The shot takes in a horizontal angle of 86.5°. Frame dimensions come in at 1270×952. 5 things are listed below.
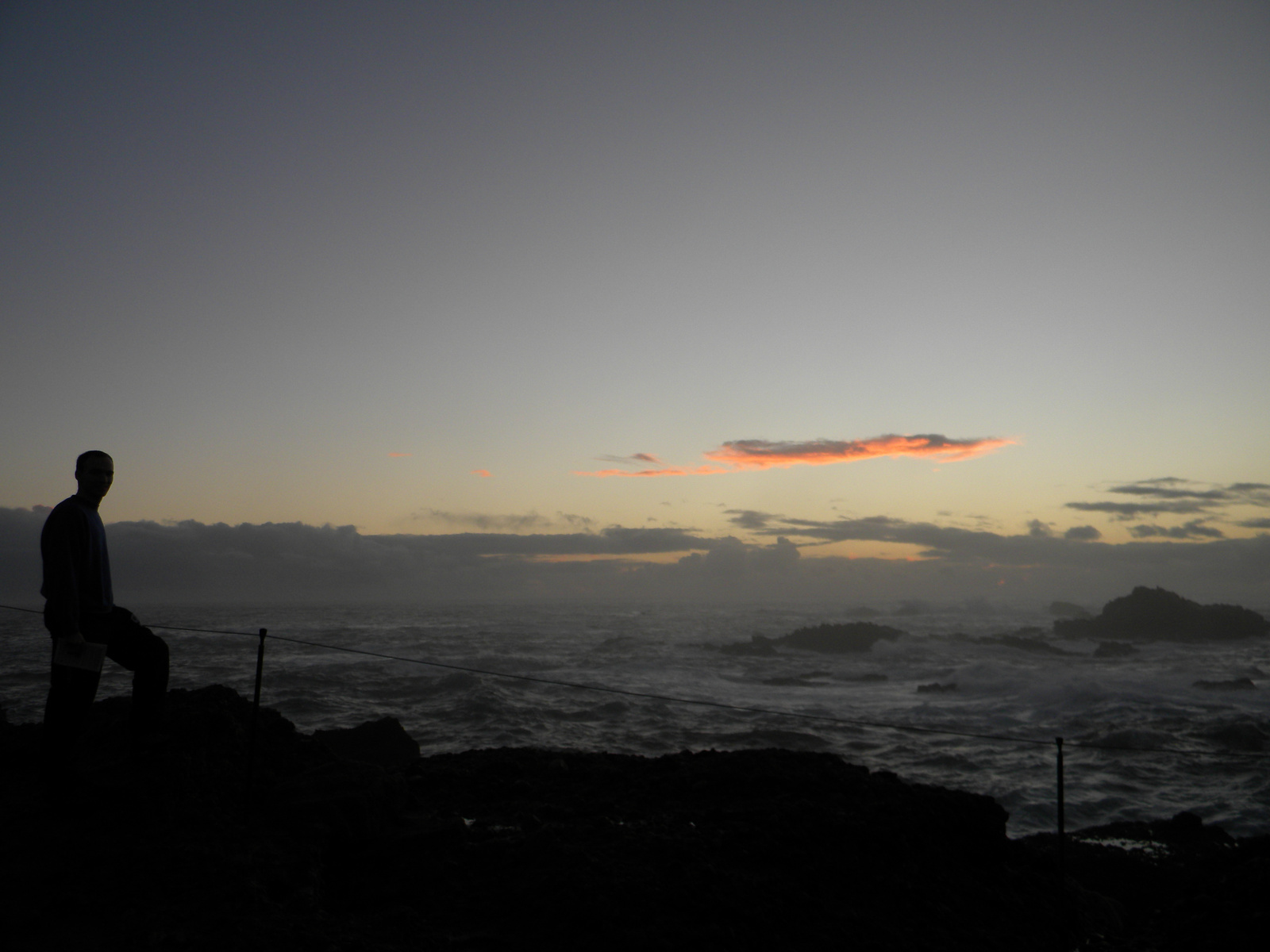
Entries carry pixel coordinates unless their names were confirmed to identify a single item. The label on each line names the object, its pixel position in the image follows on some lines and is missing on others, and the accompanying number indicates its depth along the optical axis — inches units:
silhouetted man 162.6
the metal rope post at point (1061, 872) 178.0
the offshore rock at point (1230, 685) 1102.5
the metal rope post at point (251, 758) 196.5
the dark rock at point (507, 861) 156.1
